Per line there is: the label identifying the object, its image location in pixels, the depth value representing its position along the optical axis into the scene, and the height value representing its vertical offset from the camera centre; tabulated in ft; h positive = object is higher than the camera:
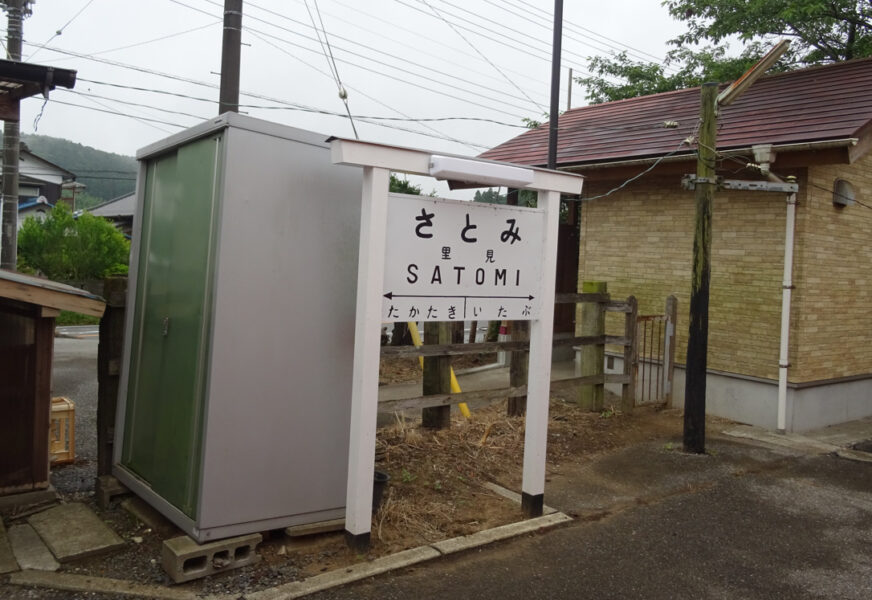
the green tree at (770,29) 46.62 +21.24
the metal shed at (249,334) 13.78 -0.72
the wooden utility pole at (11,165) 40.14 +6.92
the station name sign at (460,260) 14.66 +1.13
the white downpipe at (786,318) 26.76 +0.45
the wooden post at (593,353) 27.63 -1.37
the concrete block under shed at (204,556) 13.08 -5.01
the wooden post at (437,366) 21.44 -1.73
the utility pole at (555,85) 33.91 +11.88
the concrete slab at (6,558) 13.62 -5.47
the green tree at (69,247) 72.23 +4.37
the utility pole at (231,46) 28.94 +10.43
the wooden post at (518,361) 24.57 -1.65
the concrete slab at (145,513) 15.67 -5.12
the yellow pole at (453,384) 24.46 -2.60
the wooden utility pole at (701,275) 23.22 +1.66
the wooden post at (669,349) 29.32 -1.11
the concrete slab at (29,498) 16.49 -5.08
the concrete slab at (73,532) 14.40 -5.29
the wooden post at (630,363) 28.12 -1.70
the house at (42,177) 129.70 +22.78
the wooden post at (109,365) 17.53 -1.88
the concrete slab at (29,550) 13.83 -5.45
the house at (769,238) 26.91 +3.77
